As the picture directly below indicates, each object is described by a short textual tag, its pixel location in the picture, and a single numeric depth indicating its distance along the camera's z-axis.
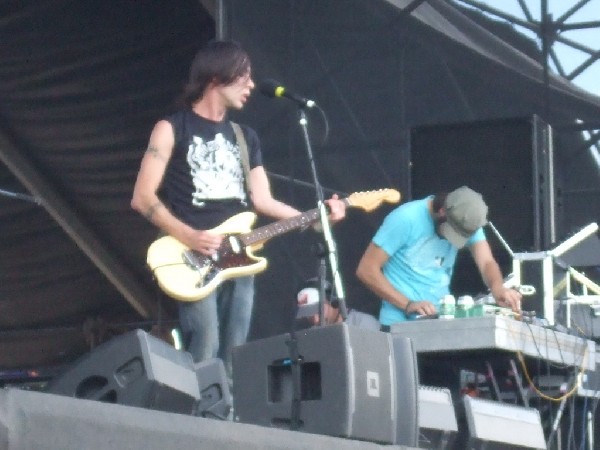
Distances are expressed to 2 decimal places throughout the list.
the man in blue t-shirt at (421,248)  9.52
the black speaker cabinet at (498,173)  11.02
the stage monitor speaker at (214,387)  7.31
